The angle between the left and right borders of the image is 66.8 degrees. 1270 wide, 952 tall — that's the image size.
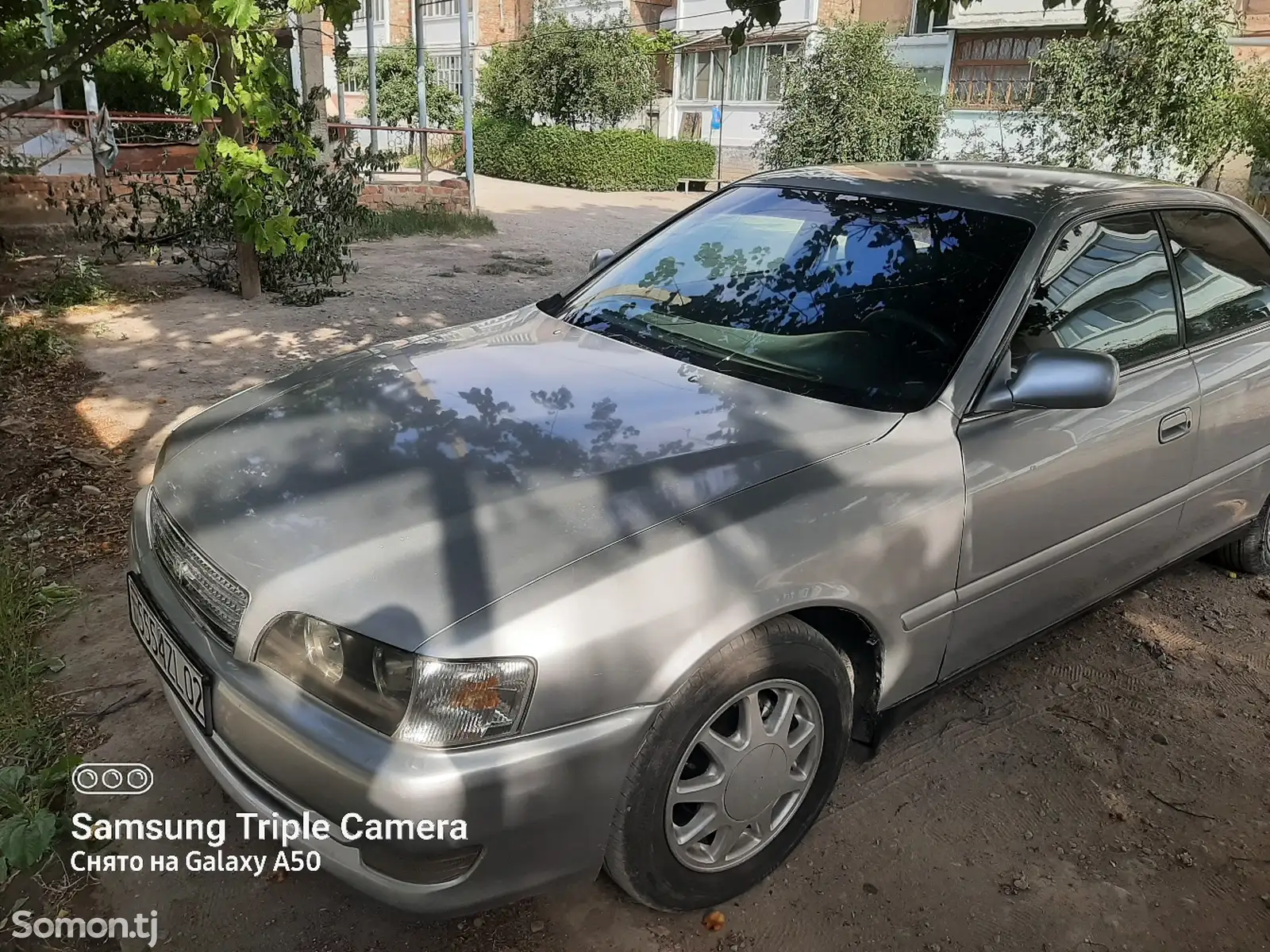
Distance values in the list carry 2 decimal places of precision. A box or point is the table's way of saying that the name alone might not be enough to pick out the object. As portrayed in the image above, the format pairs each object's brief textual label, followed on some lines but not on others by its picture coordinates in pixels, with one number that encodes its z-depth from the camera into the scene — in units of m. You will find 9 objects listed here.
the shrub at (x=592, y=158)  24.44
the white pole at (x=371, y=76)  17.53
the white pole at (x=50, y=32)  6.28
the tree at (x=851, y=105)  17.98
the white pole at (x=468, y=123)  14.62
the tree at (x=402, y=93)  31.20
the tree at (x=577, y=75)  24.94
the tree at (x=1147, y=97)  13.35
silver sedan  1.85
